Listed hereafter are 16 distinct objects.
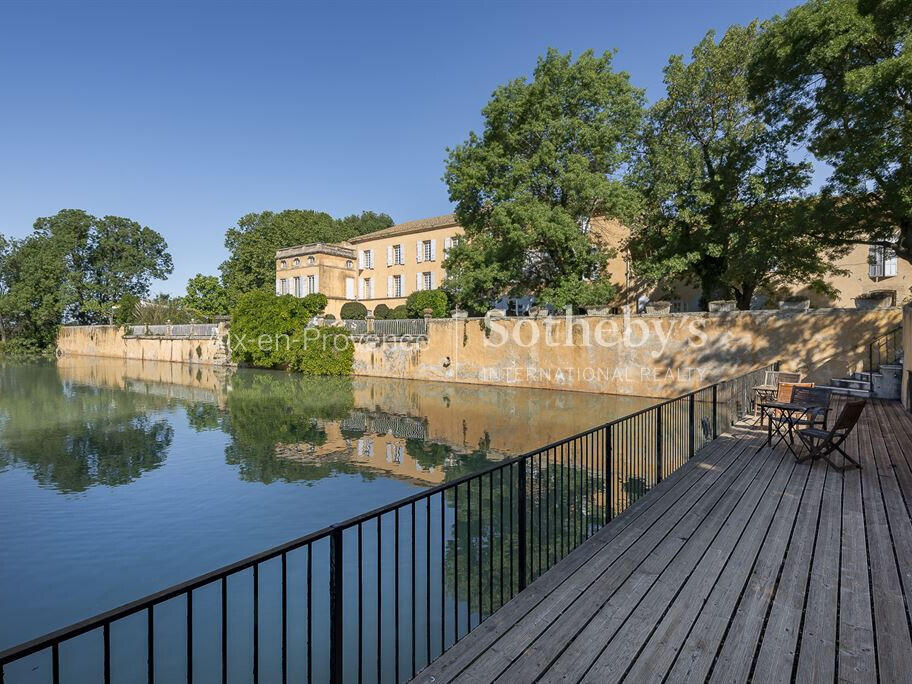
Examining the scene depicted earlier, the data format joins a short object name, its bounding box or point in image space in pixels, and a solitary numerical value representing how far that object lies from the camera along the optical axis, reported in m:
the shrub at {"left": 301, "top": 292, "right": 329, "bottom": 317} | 30.53
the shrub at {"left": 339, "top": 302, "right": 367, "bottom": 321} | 33.41
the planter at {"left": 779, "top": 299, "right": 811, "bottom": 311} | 15.98
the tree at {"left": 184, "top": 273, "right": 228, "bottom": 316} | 46.06
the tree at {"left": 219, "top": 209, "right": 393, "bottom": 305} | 46.34
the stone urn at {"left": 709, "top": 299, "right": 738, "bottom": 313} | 17.08
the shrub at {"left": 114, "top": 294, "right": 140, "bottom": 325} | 47.22
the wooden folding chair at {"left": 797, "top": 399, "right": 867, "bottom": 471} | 5.92
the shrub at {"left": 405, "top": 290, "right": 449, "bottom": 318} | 27.64
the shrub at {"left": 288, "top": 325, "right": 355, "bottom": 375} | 28.08
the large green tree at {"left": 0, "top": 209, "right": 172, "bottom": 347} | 47.53
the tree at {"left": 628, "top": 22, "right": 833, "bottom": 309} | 16.86
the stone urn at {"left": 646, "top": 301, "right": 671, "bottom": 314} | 18.55
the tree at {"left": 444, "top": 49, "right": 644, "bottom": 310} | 19.39
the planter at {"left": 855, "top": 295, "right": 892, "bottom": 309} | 14.76
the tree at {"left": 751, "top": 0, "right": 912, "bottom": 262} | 11.96
